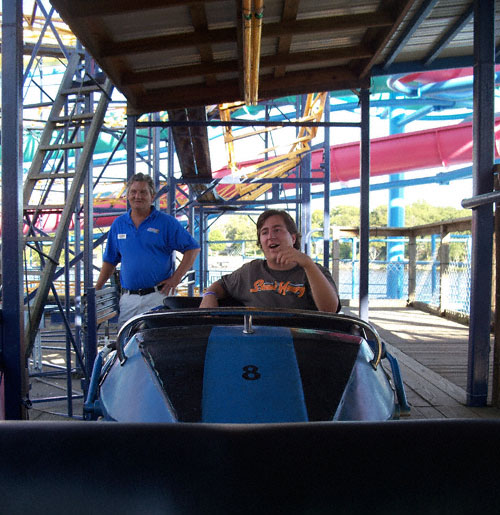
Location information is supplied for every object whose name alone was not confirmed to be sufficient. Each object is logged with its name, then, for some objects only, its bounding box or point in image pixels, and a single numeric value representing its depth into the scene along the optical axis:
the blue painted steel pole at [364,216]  4.03
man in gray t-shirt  2.05
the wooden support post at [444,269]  6.75
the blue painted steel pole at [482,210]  3.00
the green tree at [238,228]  44.00
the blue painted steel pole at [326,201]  6.06
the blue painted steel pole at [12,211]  2.26
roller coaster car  1.28
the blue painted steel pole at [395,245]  10.73
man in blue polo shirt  3.17
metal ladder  3.37
